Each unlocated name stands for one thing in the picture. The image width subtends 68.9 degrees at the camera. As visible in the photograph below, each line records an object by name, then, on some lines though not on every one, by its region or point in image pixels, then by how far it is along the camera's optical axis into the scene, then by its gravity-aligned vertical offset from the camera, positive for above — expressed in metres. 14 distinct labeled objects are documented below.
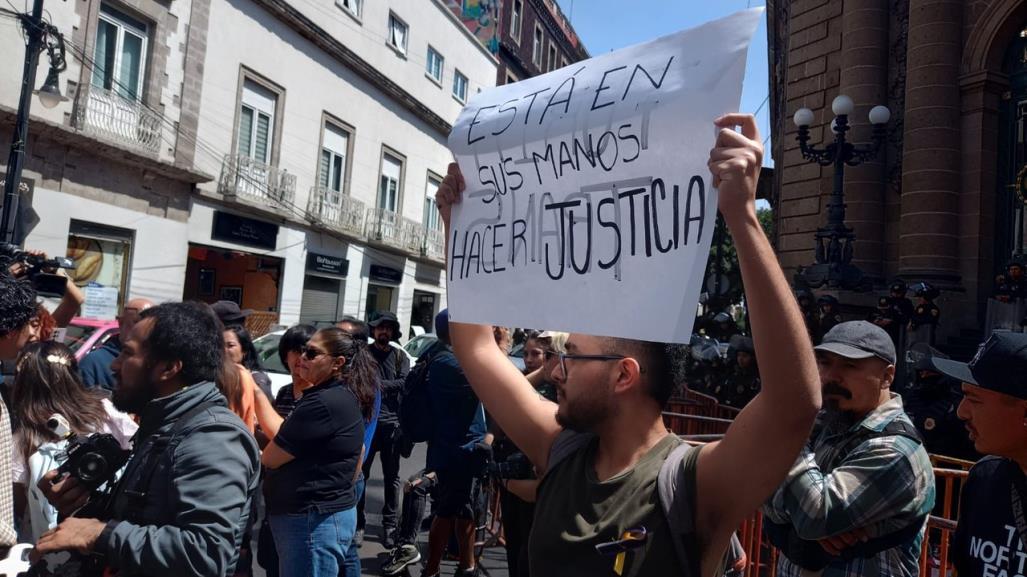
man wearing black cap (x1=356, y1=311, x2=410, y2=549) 6.28 -0.78
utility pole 9.62 +2.62
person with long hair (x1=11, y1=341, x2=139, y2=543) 3.22 -0.47
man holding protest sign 1.49 -0.21
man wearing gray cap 2.32 -0.39
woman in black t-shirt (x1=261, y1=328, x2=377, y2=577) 3.54 -0.74
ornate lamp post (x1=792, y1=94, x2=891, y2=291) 10.42 +2.33
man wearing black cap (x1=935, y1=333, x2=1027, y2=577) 2.20 -0.29
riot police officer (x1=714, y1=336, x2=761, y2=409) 8.17 -0.29
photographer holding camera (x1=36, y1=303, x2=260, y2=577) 2.07 -0.46
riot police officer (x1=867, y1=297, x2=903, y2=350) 8.85 +0.57
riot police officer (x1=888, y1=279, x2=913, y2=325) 9.36 +0.77
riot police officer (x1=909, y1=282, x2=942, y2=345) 9.26 +0.67
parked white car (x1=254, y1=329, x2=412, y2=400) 9.07 -0.48
